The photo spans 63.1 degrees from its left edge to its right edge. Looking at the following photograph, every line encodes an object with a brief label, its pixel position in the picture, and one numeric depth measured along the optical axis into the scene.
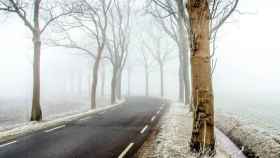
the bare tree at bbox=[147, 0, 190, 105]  19.83
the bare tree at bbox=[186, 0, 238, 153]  5.84
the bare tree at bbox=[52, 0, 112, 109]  20.48
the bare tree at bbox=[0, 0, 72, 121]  12.99
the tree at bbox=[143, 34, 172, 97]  37.50
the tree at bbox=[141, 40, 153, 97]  43.59
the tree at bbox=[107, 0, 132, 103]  26.59
